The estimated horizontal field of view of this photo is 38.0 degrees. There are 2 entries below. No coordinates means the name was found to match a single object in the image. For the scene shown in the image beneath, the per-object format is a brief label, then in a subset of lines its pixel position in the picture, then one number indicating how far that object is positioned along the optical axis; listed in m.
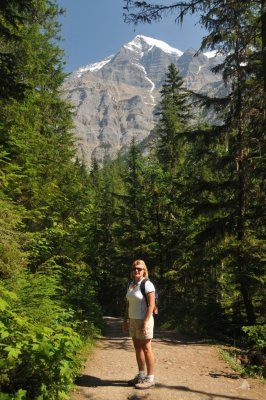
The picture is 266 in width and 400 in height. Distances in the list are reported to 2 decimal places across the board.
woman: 6.47
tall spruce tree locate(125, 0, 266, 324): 11.80
